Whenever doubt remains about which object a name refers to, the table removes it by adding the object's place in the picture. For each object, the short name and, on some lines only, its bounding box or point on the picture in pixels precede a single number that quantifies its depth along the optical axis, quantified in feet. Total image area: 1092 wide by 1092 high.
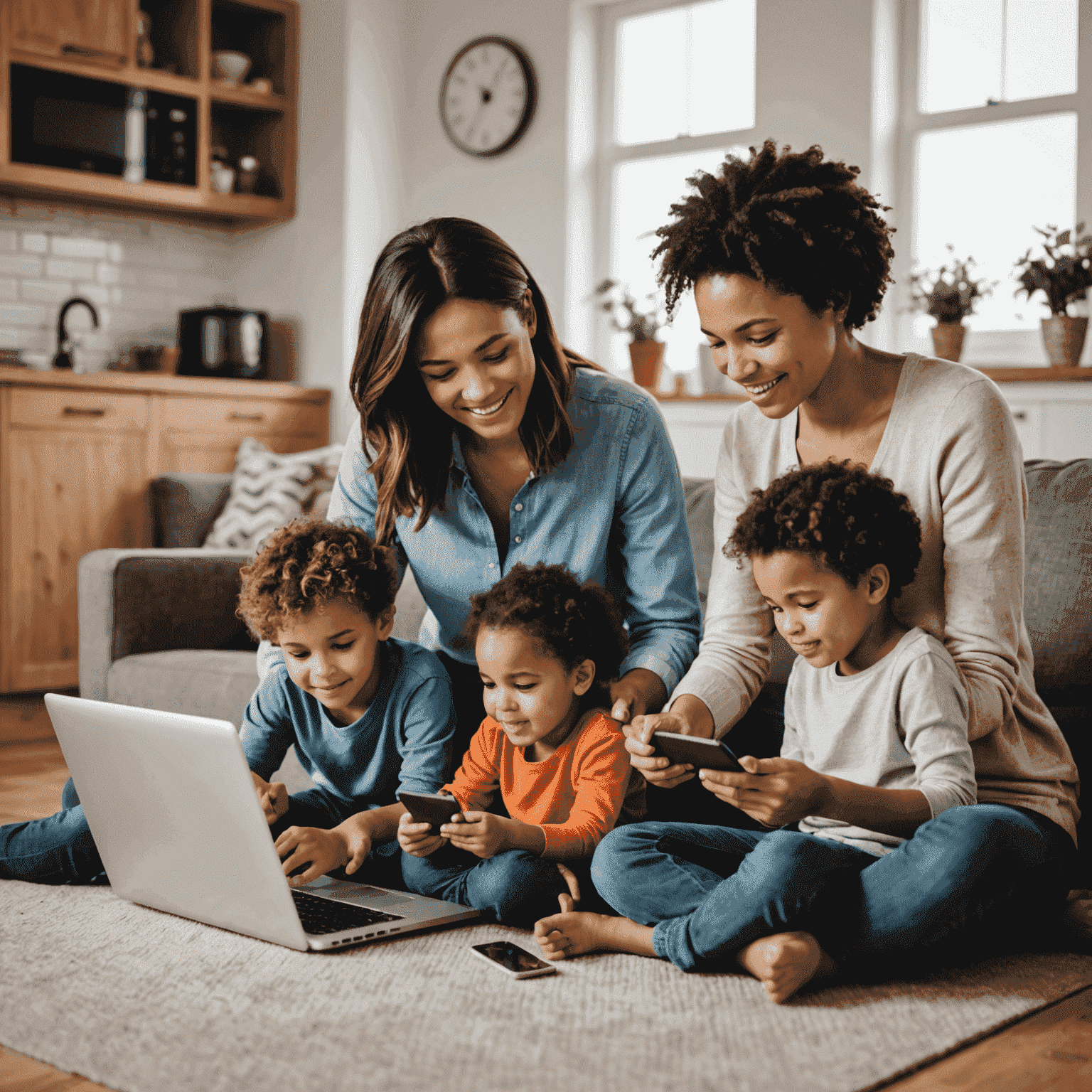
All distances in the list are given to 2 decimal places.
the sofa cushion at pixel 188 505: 12.89
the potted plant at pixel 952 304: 11.10
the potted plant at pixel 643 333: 13.25
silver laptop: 4.81
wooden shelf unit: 13.46
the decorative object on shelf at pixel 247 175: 15.48
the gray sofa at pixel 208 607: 6.15
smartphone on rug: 4.85
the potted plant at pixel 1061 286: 10.50
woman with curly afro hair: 4.68
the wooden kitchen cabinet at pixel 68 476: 12.65
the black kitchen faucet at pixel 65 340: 13.91
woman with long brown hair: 5.66
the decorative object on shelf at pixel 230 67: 15.16
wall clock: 14.61
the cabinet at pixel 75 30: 13.28
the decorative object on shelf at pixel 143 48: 14.34
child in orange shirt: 5.42
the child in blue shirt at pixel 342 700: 5.76
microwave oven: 13.61
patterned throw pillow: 12.36
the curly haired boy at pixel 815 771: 4.60
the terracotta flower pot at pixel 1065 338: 10.64
